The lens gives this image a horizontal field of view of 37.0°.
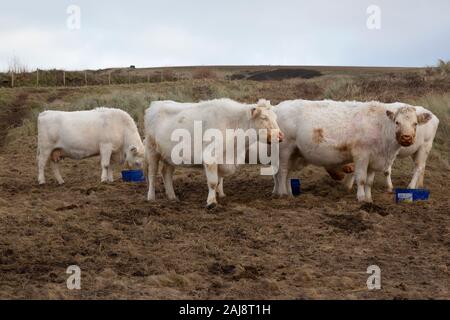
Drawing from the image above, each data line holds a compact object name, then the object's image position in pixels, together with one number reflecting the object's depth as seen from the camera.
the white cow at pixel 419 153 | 13.00
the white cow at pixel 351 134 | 11.68
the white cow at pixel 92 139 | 15.24
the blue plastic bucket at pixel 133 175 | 14.66
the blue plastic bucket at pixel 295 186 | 12.91
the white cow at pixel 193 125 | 11.34
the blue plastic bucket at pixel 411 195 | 11.72
